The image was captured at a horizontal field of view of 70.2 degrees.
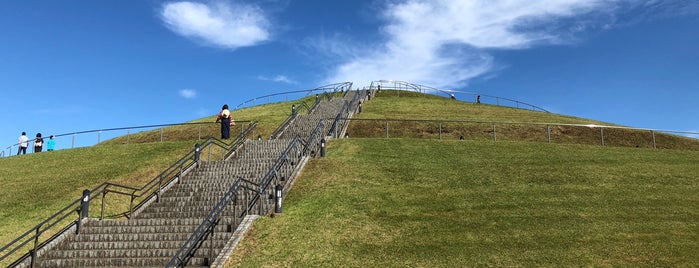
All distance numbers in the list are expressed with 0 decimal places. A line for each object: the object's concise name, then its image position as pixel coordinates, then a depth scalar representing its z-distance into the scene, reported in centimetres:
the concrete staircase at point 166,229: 1121
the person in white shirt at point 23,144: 2935
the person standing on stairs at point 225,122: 2438
